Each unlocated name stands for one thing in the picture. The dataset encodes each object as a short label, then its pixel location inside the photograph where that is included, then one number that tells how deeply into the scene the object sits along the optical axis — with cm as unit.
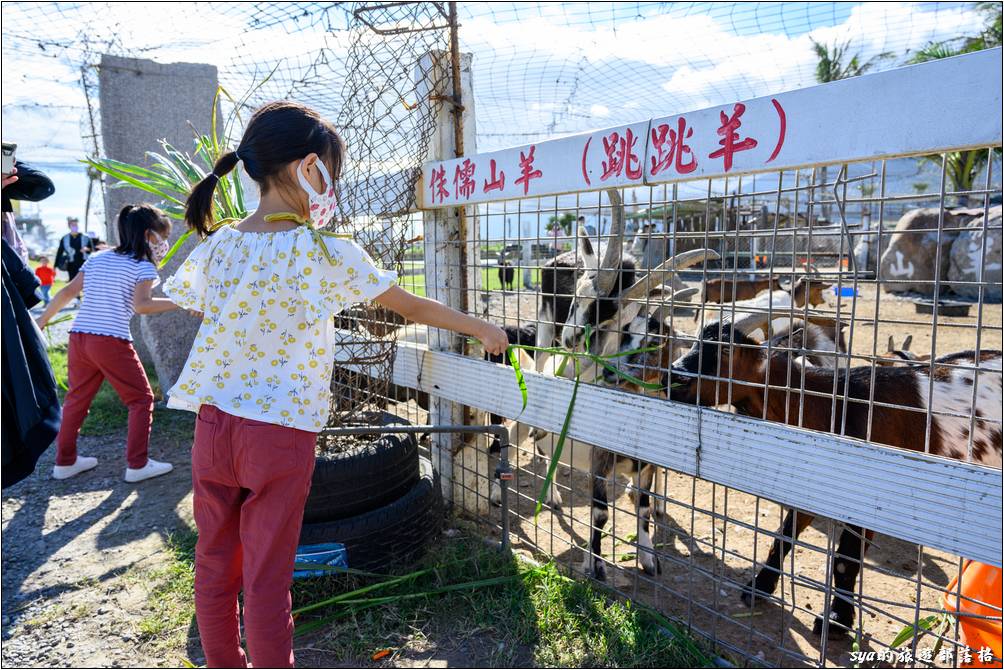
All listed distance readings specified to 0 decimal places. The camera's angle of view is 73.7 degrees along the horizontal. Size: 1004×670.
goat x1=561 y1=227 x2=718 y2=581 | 319
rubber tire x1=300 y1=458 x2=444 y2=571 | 299
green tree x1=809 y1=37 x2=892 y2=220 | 1129
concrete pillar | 686
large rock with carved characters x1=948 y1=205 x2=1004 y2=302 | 1058
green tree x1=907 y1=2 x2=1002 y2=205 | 1288
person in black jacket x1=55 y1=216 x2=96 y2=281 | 1144
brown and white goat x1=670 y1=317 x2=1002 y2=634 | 296
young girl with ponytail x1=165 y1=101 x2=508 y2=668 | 194
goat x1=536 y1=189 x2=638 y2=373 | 273
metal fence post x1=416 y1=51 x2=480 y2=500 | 350
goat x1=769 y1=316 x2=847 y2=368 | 335
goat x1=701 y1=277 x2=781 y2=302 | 583
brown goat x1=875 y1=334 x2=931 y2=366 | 366
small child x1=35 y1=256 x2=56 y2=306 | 1526
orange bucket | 202
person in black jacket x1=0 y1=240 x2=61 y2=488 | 206
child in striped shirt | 447
